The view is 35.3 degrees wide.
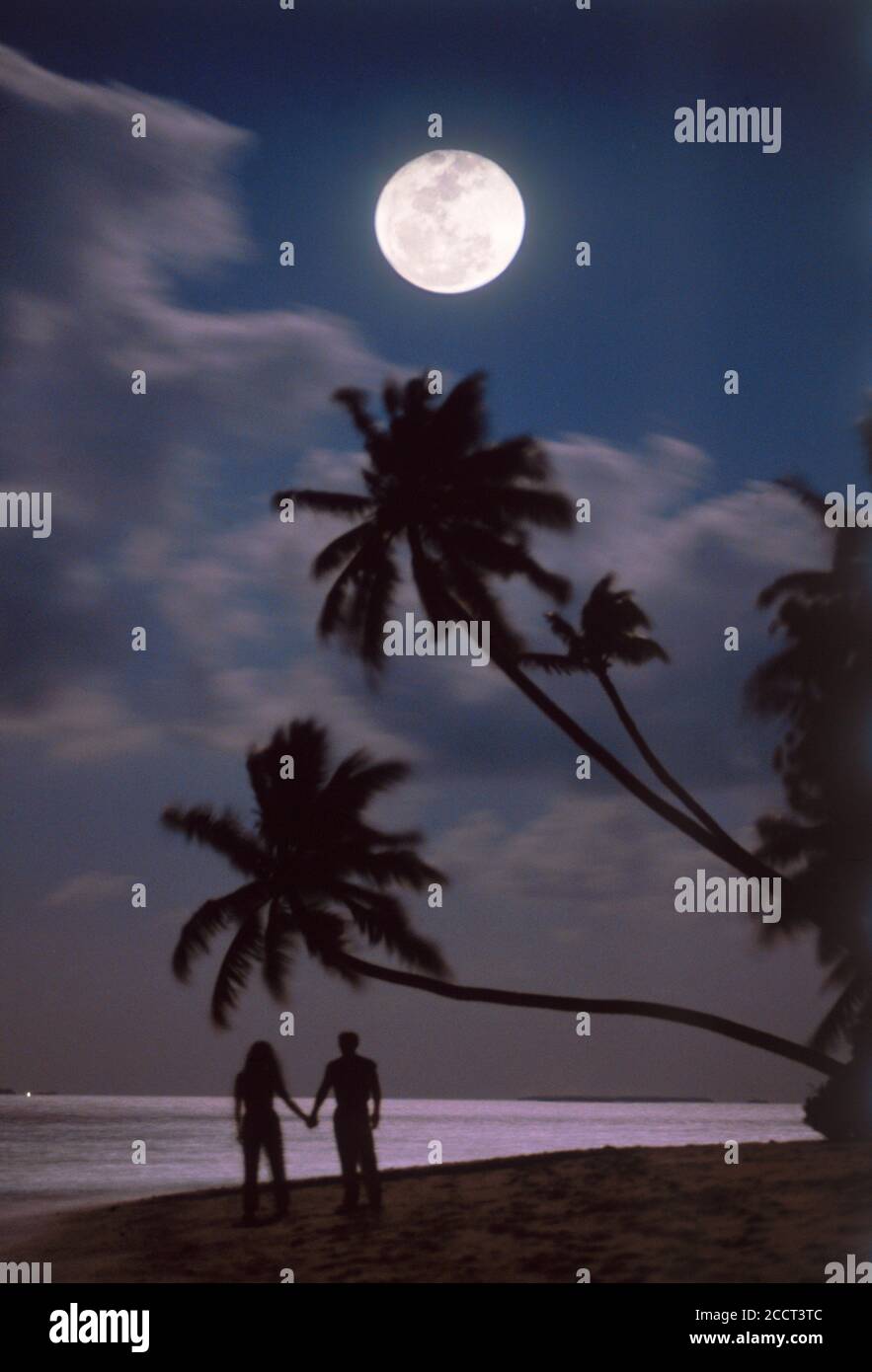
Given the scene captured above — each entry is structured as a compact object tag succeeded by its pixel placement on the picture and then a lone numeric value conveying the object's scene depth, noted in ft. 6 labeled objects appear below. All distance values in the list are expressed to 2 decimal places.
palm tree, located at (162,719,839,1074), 67.05
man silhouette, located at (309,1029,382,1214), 43.42
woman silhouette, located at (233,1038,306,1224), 44.37
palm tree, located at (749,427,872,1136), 74.13
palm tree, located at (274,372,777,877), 72.13
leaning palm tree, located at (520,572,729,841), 67.67
